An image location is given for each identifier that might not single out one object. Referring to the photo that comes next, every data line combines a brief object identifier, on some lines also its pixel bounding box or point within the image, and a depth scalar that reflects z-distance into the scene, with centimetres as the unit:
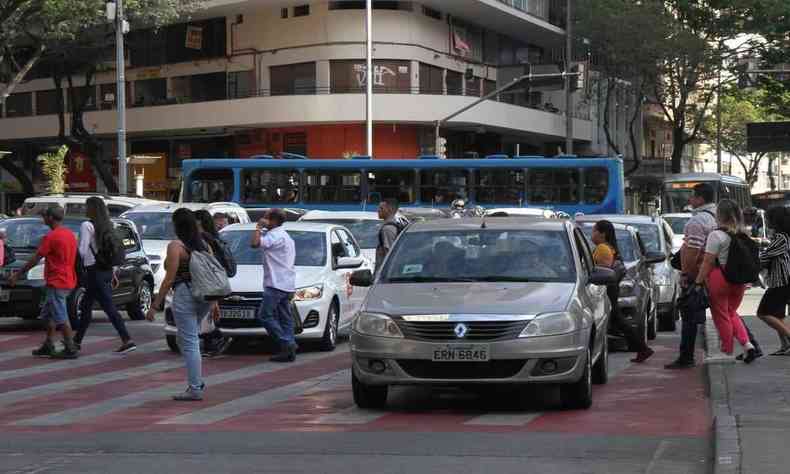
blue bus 3756
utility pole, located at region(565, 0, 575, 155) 5400
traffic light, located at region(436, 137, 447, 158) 4259
